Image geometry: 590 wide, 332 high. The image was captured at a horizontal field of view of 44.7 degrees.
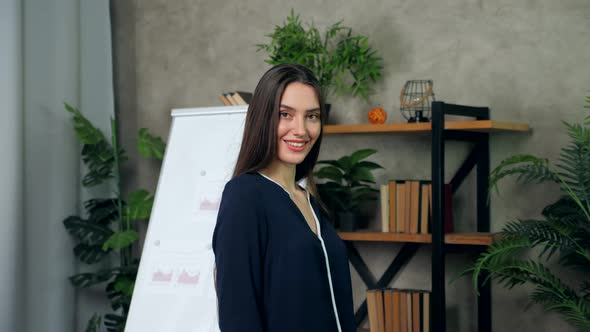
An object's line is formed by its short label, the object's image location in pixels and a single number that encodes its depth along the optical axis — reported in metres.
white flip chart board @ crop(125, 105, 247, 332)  2.99
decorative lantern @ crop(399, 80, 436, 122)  3.28
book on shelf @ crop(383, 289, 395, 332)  3.25
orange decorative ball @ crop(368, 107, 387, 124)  3.37
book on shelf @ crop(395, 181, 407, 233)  3.24
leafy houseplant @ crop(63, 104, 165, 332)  3.96
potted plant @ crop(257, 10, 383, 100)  3.48
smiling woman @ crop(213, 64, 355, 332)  1.32
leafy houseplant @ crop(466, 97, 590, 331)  2.66
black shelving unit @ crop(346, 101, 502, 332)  3.04
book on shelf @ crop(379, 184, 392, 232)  3.30
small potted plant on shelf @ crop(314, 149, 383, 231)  3.36
